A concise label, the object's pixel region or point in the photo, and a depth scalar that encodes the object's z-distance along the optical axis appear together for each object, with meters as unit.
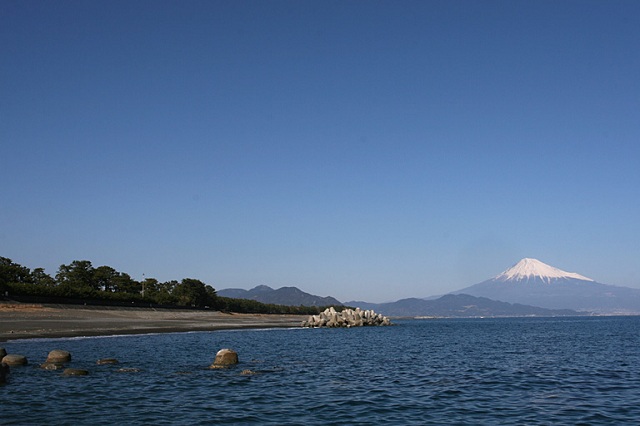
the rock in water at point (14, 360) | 34.25
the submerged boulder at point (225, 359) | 36.10
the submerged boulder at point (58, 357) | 35.59
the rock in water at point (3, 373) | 28.19
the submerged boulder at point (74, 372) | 30.73
